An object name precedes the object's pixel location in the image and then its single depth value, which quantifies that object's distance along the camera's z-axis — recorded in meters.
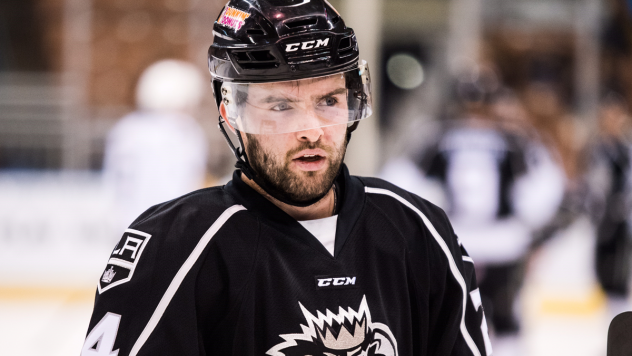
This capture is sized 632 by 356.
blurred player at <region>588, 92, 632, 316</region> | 11.60
